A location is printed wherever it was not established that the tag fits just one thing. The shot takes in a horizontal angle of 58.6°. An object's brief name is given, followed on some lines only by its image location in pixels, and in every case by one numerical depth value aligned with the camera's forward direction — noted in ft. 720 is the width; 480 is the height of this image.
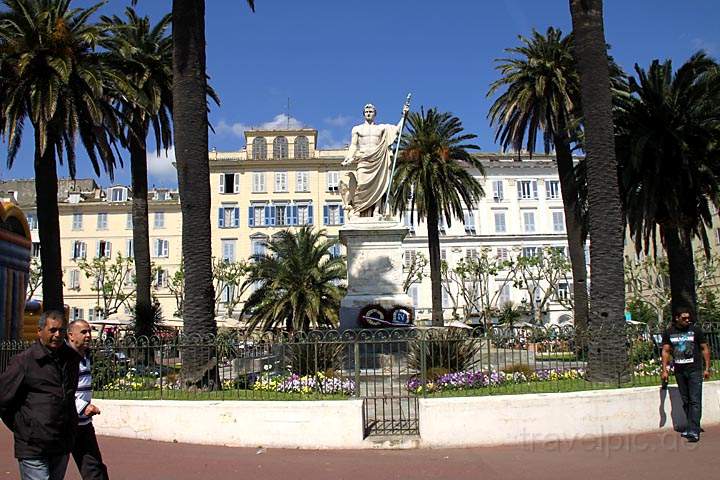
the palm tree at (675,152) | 55.77
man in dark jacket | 14.66
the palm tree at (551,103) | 73.87
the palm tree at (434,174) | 95.30
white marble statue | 58.08
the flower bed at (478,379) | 32.76
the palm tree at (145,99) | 68.74
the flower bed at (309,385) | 33.19
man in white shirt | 17.90
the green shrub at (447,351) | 33.01
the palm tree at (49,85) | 56.80
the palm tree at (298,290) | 80.38
